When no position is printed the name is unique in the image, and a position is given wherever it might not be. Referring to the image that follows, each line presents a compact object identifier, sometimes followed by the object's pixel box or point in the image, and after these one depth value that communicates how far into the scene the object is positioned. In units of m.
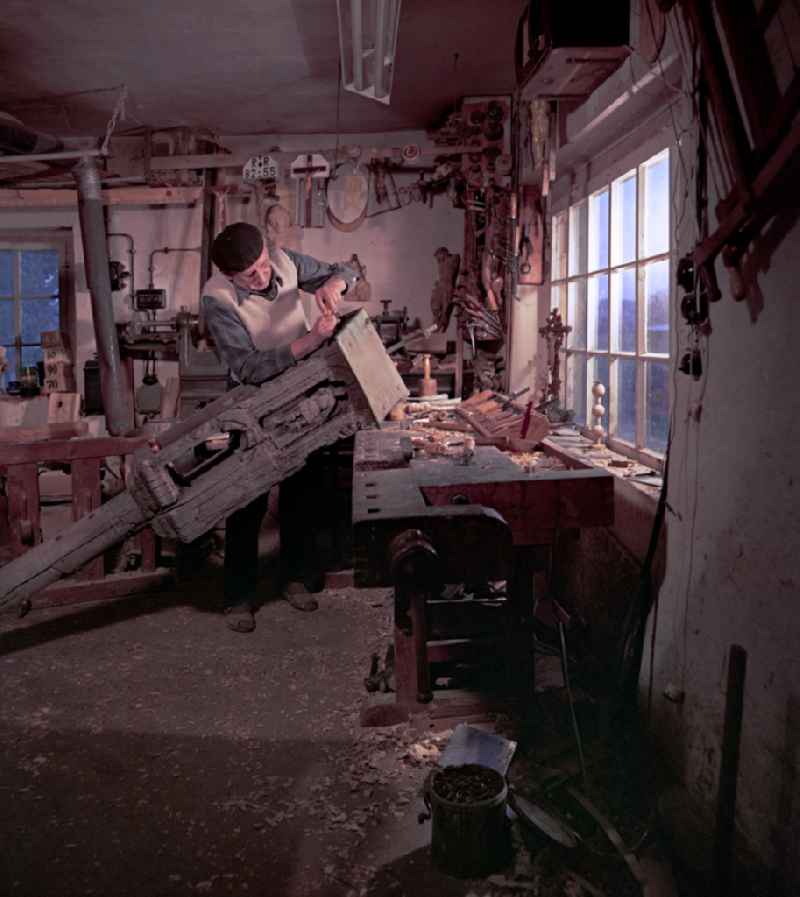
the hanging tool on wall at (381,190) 7.56
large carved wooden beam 3.91
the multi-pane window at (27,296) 8.54
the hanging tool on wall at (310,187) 7.32
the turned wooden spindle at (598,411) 3.89
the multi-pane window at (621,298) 3.37
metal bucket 2.08
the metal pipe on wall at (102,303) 7.32
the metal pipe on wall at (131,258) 8.16
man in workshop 4.04
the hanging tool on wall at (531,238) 5.02
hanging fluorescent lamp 3.90
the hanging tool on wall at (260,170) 7.47
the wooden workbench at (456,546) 2.25
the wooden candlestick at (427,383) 6.07
